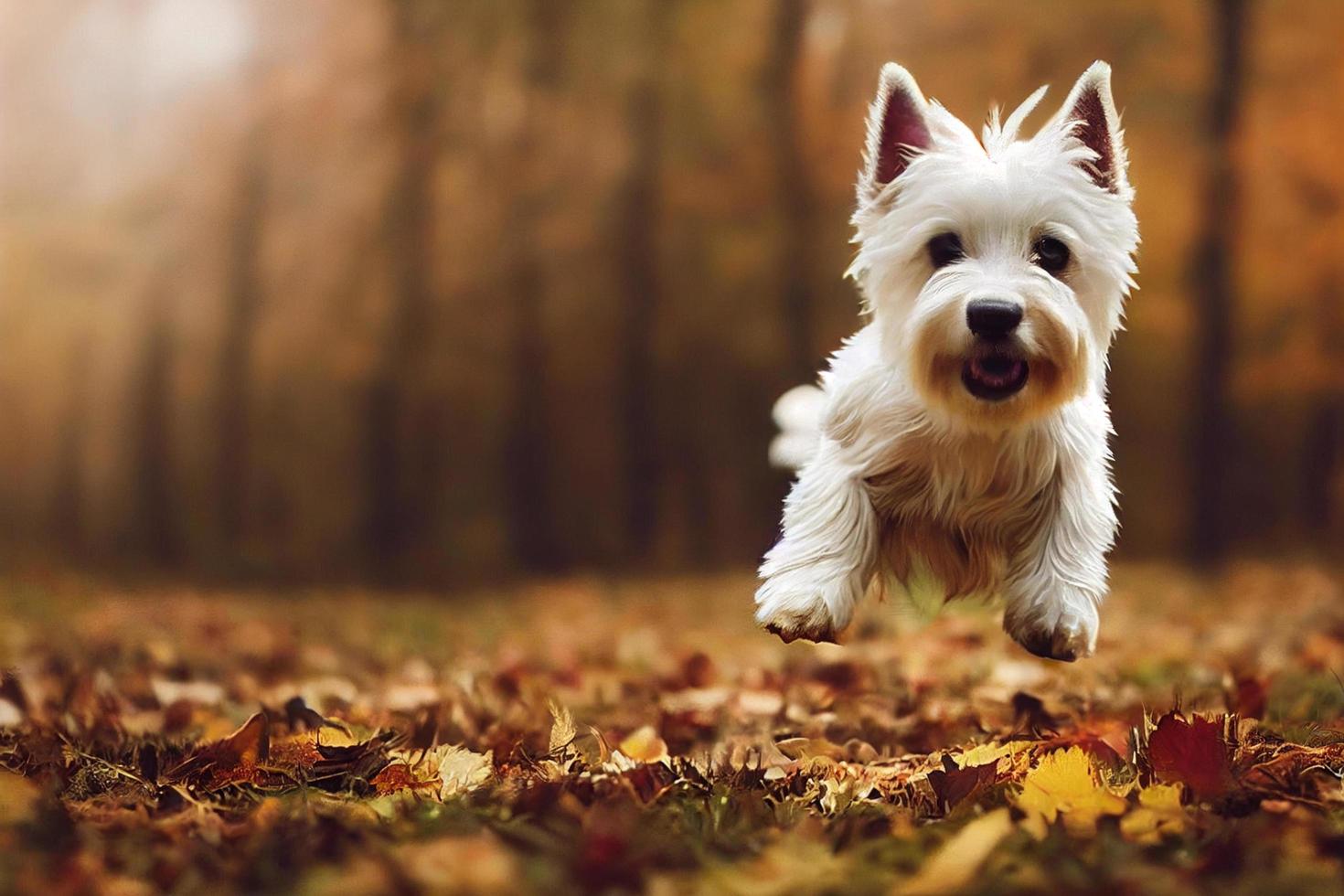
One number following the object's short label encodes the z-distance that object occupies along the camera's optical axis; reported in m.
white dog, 2.37
